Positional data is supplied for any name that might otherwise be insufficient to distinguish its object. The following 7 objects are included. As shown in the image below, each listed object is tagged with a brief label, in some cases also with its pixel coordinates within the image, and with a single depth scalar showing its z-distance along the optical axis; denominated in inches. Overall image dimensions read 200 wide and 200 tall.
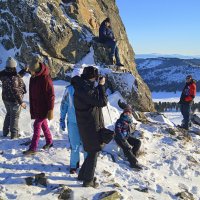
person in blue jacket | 197.5
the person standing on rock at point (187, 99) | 358.7
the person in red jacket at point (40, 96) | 216.1
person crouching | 251.5
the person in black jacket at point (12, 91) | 239.8
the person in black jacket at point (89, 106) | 181.8
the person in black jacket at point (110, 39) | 440.3
